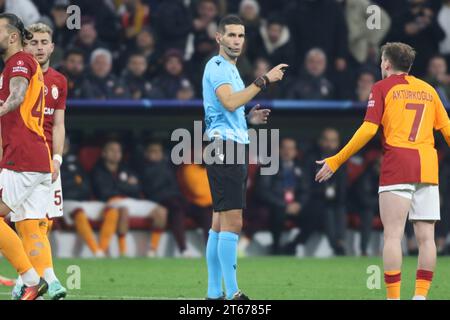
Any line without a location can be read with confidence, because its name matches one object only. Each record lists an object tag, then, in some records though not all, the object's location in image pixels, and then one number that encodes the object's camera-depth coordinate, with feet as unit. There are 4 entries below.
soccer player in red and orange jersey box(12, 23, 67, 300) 68.85
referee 65.51
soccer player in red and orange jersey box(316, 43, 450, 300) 62.28
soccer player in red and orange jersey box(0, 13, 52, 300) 61.67
